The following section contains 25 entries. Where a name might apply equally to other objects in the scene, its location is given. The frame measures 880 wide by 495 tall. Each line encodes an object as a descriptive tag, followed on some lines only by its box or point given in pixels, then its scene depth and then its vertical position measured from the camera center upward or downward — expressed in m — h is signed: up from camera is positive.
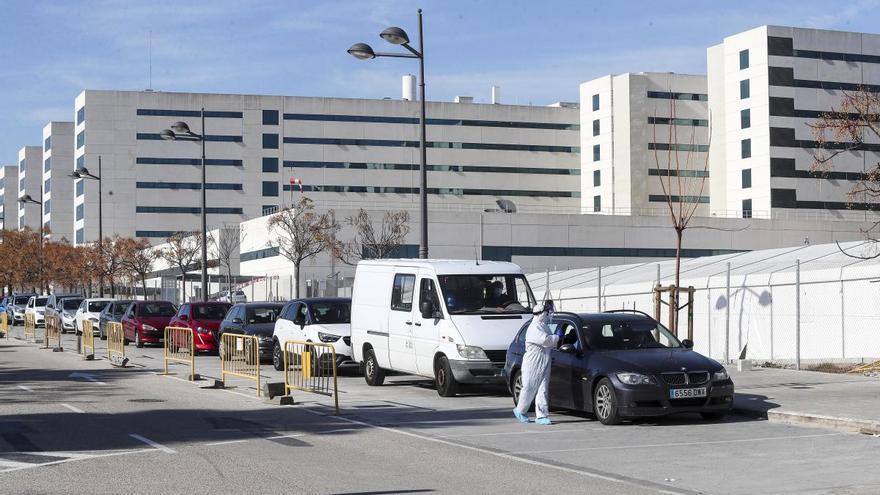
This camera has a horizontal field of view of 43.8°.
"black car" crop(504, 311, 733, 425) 14.60 -1.23
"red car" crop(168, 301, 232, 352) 32.62 -1.07
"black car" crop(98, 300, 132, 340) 41.60 -1.07
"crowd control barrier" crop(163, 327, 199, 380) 25.00 -1.37
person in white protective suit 15.10 -1.10
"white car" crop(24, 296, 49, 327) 53.78 -1.10
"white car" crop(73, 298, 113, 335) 43.72 -1.01
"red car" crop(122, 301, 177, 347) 37.47 -1.24
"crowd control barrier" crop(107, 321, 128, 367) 27.91 -1.58
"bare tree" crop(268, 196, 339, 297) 57.62 +2.93
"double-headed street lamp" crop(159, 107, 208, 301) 33.88 +4.83
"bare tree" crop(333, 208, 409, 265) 54.44 +2.49
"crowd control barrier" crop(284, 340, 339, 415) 18.78 -1.47
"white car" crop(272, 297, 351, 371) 23.75 -0.90
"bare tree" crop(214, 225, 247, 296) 74.62 +3.08
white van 18.39 -0.61
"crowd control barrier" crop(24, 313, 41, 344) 44.03 -1.73
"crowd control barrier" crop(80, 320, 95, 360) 30.66 -1.60
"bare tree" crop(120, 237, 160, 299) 74.00 +1.82
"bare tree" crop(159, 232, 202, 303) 70.19 +2.30
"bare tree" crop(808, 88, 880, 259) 17.86 +2.65
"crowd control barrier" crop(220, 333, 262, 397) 20.41 -1.37
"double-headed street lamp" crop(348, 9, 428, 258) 23.22 +4.99
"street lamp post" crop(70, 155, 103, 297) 48.58 +5.06
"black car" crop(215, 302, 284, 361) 28.53 -0.97
